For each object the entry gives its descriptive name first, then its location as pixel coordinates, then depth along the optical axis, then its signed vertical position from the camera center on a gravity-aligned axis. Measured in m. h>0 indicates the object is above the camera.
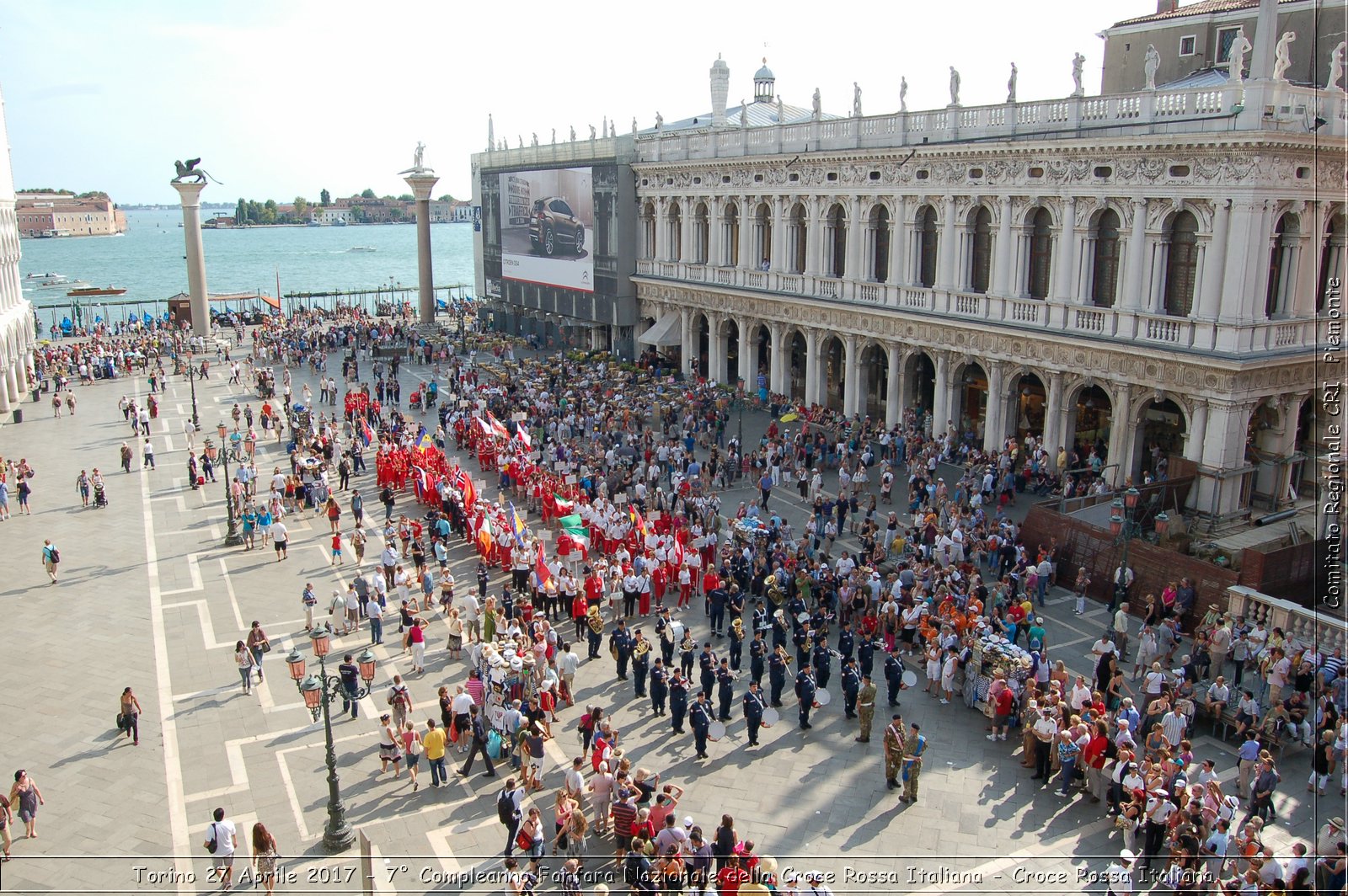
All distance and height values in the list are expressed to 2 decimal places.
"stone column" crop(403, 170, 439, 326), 69.00 -0.79
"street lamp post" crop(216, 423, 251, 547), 27.91 -7.83
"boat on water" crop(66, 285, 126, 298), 79.12 -4.33
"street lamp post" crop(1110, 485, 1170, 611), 22.16 -6.74
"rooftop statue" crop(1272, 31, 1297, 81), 24.39 +4.00
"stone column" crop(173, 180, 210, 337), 63.06 -1.24
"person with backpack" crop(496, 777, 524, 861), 14.24 -7.93
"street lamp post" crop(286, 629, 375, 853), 14.34 -7.18
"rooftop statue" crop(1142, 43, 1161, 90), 26.69 +4.30
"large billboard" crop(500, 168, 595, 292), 54.25 +0.33
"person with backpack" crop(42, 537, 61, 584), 25.12 -7.84
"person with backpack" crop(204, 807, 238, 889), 13.88 -8.19
